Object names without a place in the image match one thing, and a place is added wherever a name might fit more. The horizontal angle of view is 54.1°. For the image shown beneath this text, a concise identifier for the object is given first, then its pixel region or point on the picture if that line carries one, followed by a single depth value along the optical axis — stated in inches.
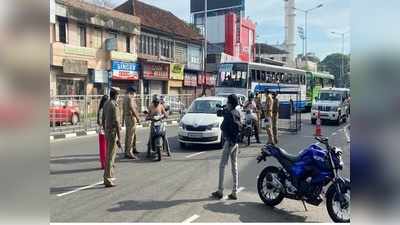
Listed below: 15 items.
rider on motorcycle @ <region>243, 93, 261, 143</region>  526.9
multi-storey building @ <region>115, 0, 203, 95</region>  1266.0
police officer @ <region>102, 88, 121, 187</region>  291.7
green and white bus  1353.1
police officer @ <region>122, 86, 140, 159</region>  406.0
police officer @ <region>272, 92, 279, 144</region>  505.0
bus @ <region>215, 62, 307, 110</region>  925.8
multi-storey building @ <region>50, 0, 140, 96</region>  933.2
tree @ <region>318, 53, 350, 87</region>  2750.0
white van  821.9
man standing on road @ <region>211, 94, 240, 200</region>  261.6
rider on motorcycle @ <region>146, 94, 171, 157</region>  403.9
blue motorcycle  212.1
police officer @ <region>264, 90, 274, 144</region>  495.5
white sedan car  465.1
